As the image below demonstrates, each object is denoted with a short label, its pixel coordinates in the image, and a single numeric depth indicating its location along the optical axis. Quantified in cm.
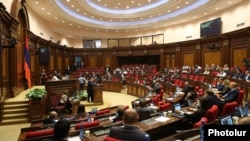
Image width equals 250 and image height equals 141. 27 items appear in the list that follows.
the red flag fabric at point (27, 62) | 1098
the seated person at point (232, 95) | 555
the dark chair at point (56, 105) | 835
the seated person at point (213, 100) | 441
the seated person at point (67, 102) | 848
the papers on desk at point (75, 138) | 338
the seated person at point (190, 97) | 628
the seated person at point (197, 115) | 420
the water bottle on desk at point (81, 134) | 344
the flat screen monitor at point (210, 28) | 1511
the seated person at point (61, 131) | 244
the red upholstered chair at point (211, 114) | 380
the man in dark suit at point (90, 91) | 1065
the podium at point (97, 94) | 1070
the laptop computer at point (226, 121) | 333
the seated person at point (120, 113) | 423
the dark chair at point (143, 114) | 437
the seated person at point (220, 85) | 765
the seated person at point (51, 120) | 498
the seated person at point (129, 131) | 260
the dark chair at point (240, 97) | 575
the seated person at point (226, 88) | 677
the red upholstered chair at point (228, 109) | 422
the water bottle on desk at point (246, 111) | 399
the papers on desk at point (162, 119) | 425
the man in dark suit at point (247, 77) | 752
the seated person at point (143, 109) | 448
